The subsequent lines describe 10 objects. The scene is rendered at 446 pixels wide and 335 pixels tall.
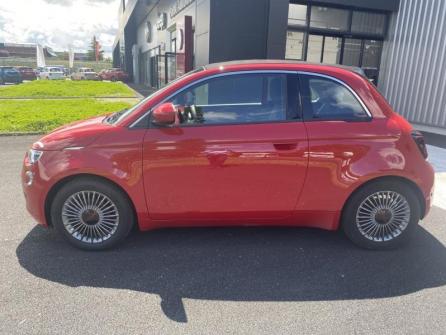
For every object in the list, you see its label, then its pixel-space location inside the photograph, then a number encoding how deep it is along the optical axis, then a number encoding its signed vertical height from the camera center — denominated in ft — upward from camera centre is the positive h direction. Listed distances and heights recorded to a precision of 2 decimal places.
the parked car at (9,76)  103.55 -1.99
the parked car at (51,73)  121.70 -1.00
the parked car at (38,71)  125.55 -0.37
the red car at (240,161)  10.89 -2.45
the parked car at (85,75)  128.98 -1.17
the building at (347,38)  31.53 +4.00
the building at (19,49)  240.77 +12.93
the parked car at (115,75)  127.54 -0.78
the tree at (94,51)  306.14 +18.56
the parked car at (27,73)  119.75 -1.20
